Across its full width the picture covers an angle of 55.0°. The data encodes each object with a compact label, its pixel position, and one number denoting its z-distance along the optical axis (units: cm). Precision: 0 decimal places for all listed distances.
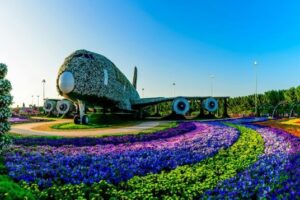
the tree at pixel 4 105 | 1066
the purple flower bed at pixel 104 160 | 824
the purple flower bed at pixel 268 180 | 647
